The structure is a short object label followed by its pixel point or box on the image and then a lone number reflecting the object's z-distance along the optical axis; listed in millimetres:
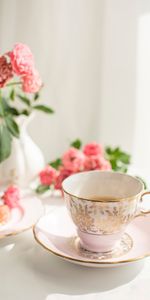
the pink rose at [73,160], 1008
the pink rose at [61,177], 1012
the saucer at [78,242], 680
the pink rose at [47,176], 1028
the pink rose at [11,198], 901
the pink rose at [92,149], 1042
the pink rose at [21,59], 833
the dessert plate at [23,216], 792
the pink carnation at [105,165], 1005
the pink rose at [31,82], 873
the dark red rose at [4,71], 844
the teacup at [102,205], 678
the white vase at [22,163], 1048
